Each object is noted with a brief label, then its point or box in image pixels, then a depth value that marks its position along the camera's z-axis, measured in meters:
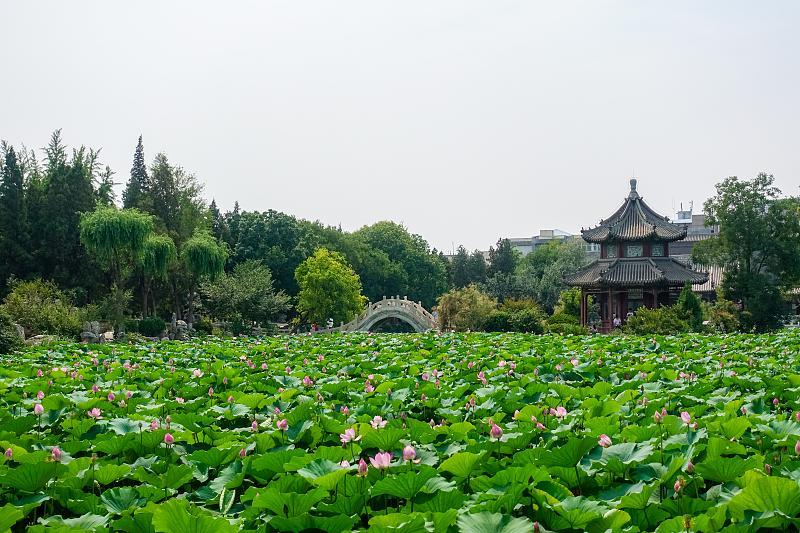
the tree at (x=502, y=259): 60.41
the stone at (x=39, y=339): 17.05
